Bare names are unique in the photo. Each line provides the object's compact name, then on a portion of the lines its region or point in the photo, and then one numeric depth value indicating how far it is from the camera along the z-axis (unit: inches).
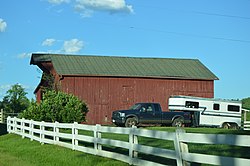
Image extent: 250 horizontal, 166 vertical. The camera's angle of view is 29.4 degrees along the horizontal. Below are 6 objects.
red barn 1620.2
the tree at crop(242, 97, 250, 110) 3039.9
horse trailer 1379.2
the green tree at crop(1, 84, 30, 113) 2558.6
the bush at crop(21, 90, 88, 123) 1033.5
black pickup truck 1209.4
